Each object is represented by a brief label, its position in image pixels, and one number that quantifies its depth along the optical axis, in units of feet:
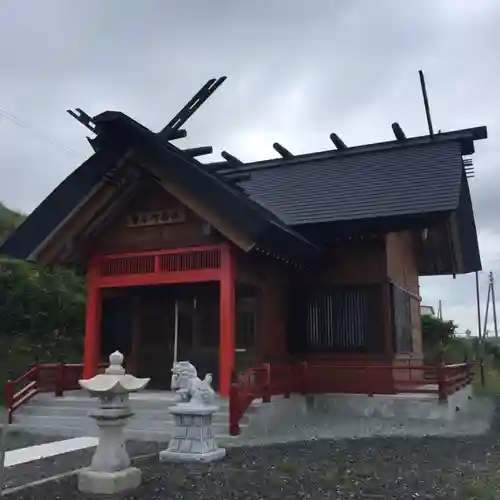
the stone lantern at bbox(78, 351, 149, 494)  17.69
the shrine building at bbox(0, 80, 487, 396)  31.17
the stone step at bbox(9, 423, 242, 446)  26.66
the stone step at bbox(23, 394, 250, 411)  29.26
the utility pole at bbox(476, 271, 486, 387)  53.74
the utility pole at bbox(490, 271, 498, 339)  143.54
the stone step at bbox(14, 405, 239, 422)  28.12
